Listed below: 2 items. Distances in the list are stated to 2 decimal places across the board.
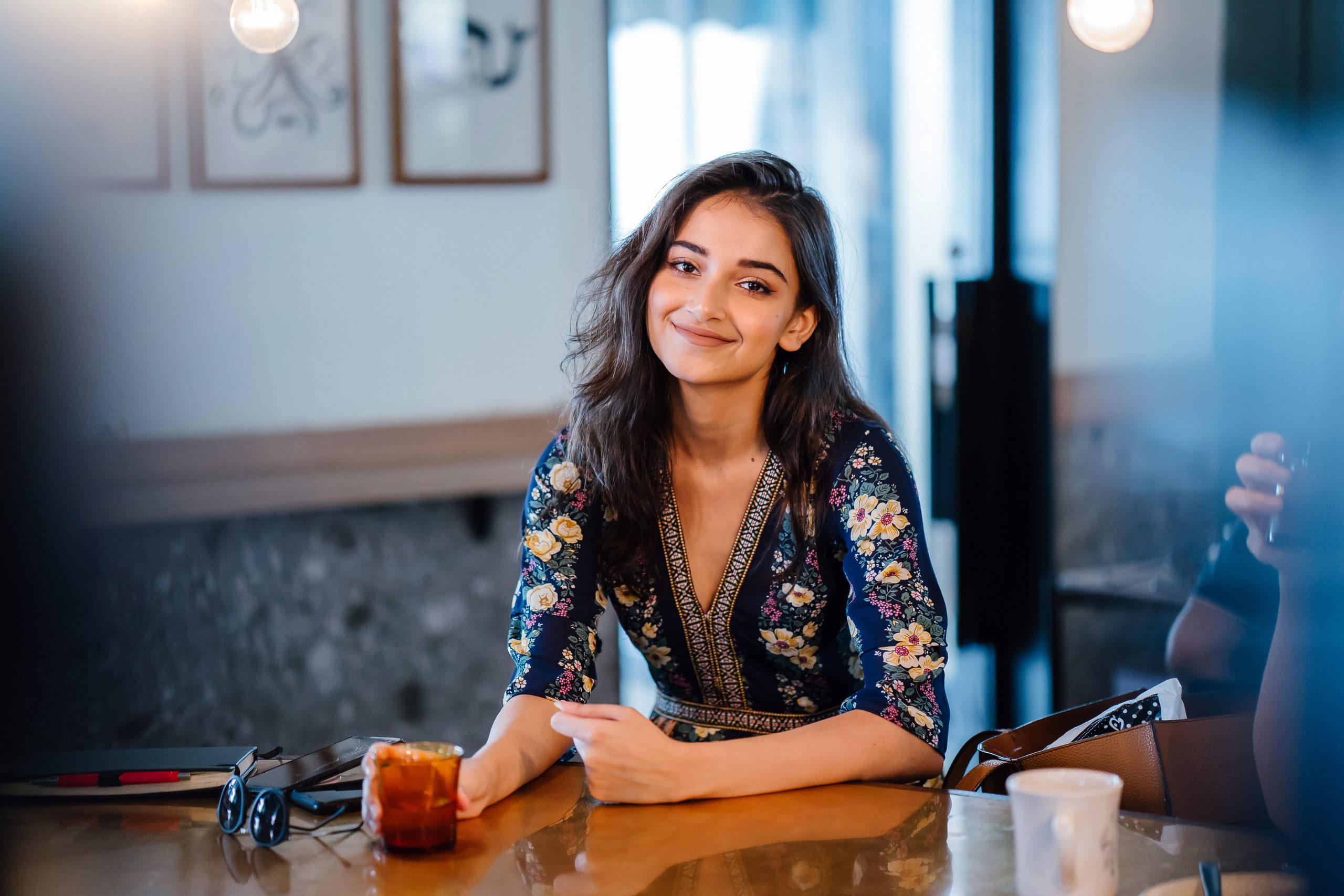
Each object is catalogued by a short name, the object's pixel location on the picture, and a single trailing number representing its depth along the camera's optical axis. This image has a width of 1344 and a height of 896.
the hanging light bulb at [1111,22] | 2.90
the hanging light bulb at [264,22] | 2.21
